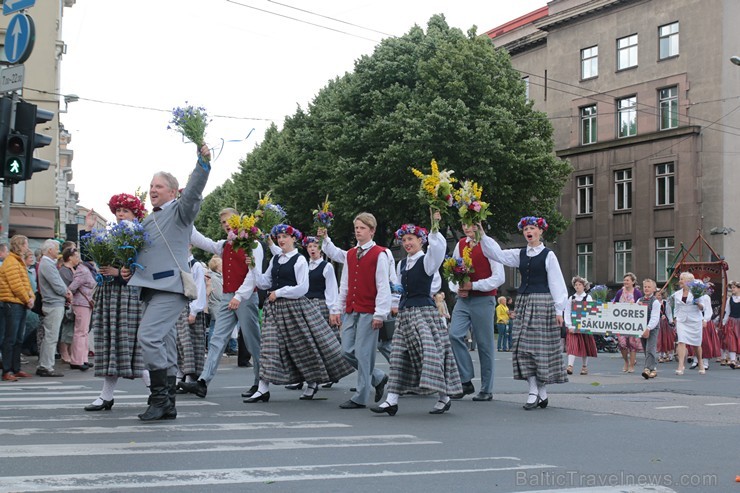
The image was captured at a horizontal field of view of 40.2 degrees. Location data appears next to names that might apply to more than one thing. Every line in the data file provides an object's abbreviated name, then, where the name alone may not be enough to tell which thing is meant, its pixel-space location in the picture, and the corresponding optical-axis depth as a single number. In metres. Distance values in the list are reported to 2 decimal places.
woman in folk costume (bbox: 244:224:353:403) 11.68
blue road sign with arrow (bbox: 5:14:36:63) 13.67
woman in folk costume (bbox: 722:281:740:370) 23.70
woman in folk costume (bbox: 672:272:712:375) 21.09
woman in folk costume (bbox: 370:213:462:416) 10.38
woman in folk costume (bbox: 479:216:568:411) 11.51
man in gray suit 9.14
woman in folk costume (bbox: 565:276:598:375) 19.56
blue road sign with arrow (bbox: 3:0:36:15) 13.60
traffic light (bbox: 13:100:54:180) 13.35
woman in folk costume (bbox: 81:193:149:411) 10.03
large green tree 40.38
